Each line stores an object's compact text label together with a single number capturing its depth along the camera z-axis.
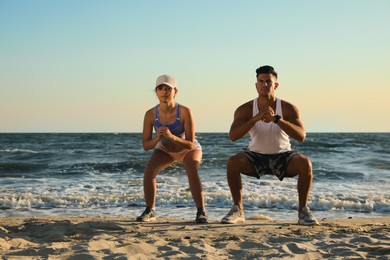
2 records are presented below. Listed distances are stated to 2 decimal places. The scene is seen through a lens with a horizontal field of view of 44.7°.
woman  5.46
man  5.26
